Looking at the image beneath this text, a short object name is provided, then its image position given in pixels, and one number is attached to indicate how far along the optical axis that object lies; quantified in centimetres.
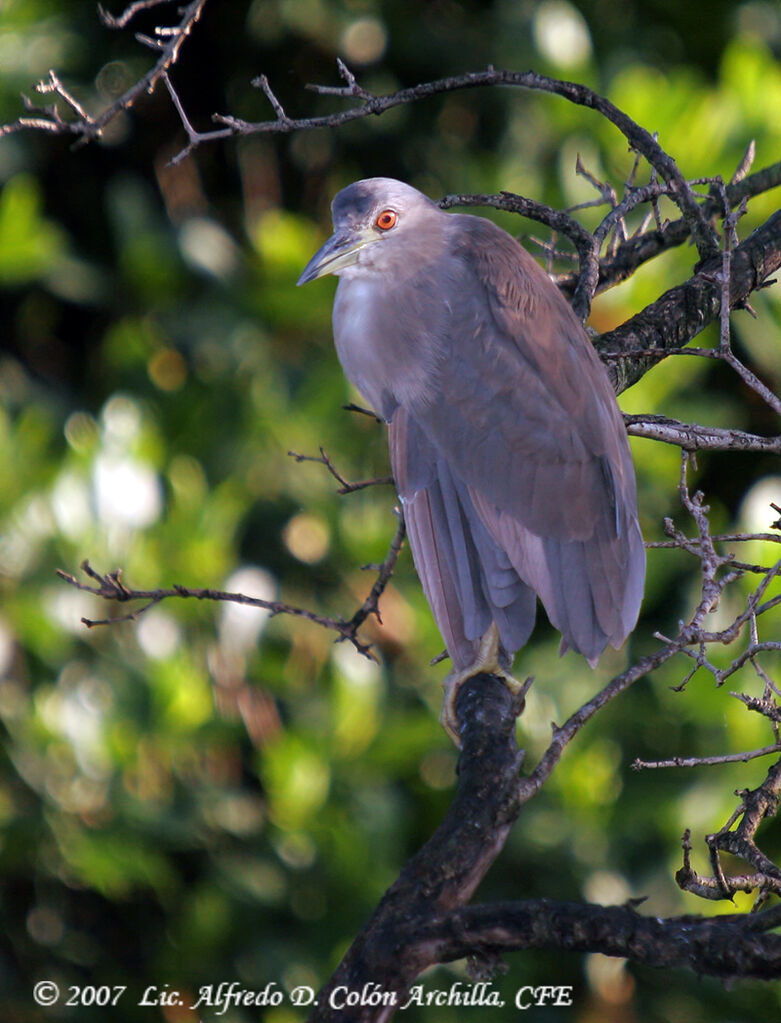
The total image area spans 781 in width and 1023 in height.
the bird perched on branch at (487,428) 1267
